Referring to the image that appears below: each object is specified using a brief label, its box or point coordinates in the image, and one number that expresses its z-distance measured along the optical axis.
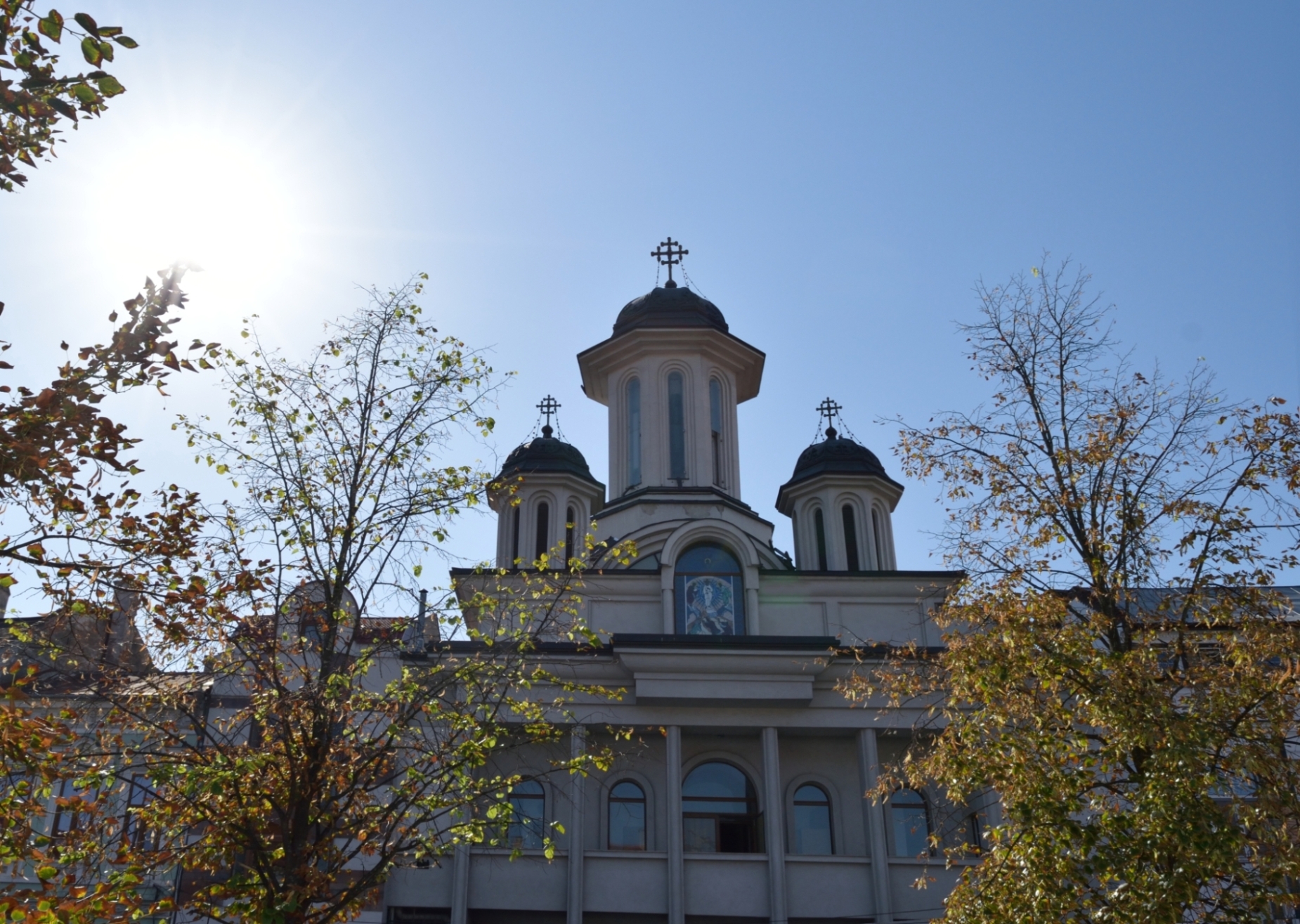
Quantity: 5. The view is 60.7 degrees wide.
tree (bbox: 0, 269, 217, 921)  5.97
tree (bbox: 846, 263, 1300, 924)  8.59
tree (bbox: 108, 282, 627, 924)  8.77
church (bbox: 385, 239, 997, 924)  19.45
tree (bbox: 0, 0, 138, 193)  5.68
